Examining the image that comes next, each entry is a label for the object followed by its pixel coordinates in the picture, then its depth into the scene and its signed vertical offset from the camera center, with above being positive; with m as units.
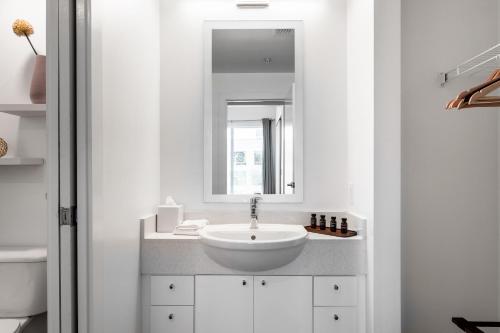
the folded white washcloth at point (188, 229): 1.94 -0.36
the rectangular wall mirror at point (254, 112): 2.22 +0.36
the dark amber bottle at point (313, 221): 2.09 -0.34
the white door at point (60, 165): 1.28 +0.01
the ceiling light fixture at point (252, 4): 2.21 +1.08
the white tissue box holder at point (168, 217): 2.04 -0.31
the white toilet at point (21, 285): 1.67 -0.59
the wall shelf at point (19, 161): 1.74 +0.03
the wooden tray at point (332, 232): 1.89 -0.38
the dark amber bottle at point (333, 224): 1.99 -0.34
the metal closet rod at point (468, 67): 1.94 +0.59
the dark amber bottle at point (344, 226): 1.97 -0.35
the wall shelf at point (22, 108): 1.72 +0.30
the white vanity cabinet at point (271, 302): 1.84 -0.74
